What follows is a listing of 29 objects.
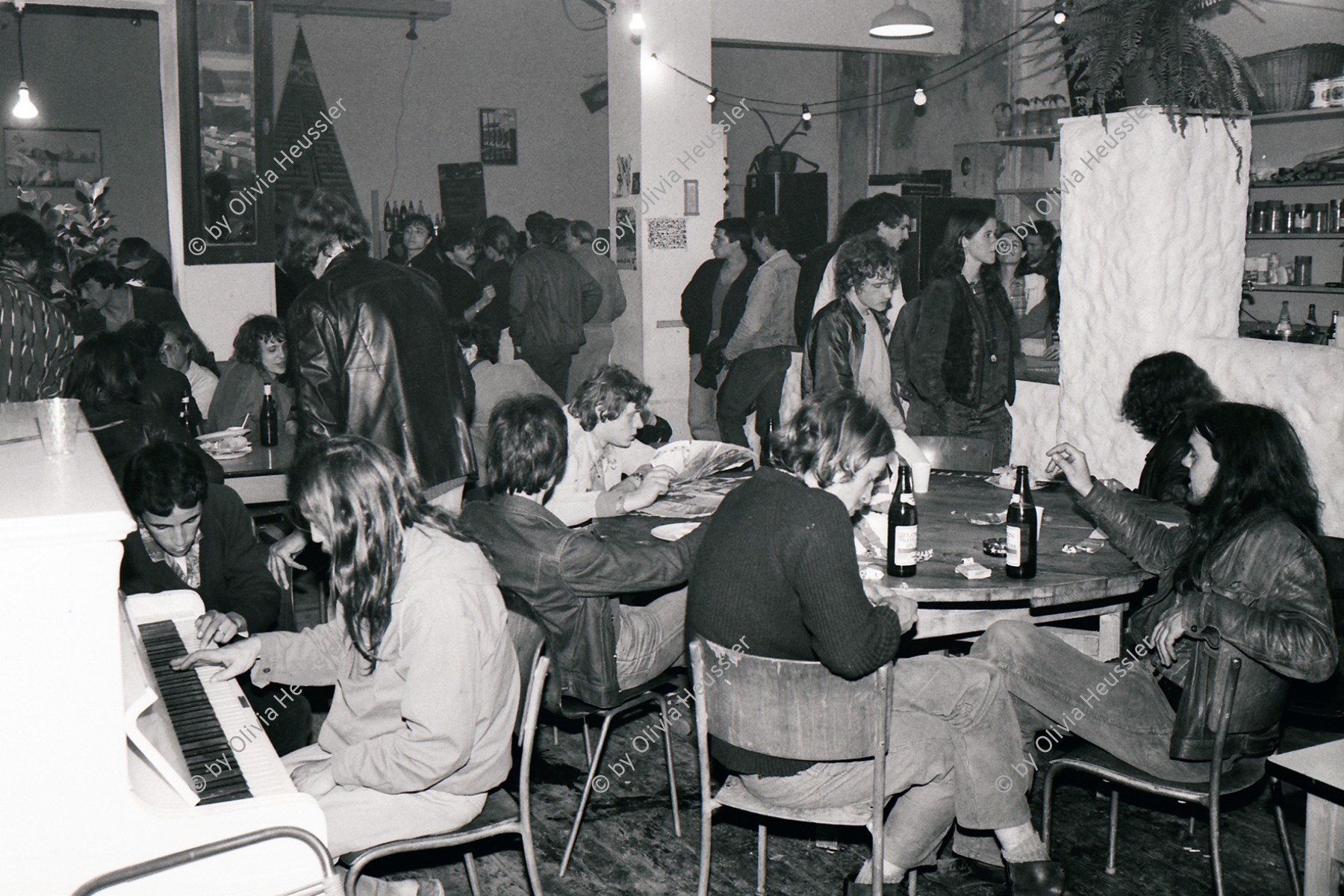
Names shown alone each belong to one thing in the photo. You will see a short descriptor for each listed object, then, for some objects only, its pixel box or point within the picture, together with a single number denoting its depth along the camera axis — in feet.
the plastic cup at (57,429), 7.03
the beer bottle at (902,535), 9.48
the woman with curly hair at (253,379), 16.21
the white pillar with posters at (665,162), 25.70
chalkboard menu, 36.24
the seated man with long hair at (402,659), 7.06
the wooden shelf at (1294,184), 22.80
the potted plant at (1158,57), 13.70
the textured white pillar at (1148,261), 14.46
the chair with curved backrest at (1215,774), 7.99
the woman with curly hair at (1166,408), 11.58
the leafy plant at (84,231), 23.59
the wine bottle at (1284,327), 21.57
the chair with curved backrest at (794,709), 7.34
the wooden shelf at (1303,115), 22.44
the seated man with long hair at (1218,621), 8.09
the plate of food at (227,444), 15.19
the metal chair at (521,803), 7.37
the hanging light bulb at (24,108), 27.45
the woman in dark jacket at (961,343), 15.48
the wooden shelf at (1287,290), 23.25
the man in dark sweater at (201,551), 9.43
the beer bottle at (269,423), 15.81
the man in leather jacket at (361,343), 11.32
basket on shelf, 22.80
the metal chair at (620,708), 9.55
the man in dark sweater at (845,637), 7.78
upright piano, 5.47
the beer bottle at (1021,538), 9.46
